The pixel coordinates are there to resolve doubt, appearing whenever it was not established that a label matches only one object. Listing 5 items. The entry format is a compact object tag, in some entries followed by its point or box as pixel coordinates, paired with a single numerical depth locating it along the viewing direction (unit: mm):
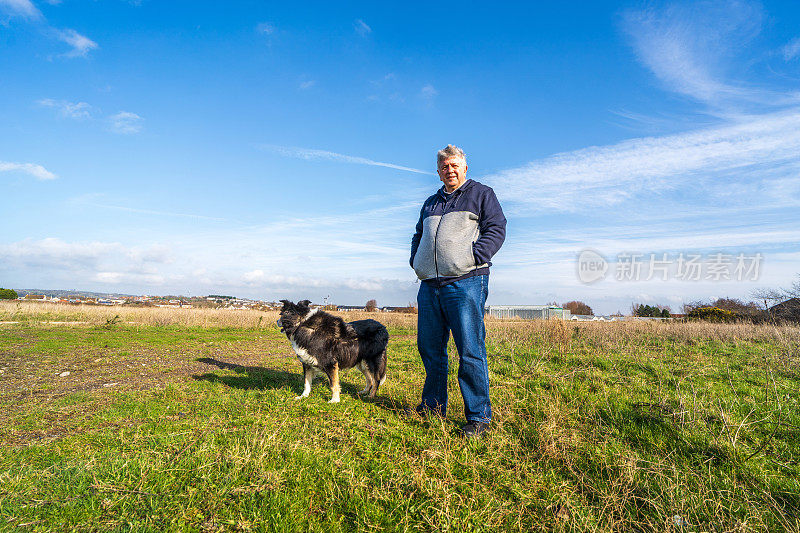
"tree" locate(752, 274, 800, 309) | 20283
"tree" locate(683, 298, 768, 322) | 20391
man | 3855
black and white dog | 5684
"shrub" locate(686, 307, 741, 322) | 25141
